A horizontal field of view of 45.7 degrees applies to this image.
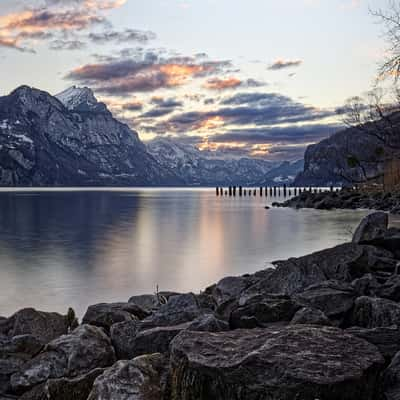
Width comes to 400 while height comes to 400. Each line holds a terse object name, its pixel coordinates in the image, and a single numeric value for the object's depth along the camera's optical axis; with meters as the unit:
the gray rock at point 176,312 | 8.34
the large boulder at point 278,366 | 4.96
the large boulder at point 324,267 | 10.03
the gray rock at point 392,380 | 5.21
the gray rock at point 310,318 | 6.76
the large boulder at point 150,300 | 12.81
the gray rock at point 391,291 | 8.92
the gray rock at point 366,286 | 9.25
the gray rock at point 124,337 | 7.44
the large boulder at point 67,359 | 6.91
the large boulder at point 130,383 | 5.60
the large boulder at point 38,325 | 9.12
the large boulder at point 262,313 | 7.32
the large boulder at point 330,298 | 7.74
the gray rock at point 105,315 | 9.26
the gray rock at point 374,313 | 7.03
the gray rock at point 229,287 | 11.50
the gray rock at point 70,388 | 6.23
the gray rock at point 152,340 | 7.12
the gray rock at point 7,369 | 6.99
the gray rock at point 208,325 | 7.00
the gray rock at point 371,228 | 14.76
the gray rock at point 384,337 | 5.82
